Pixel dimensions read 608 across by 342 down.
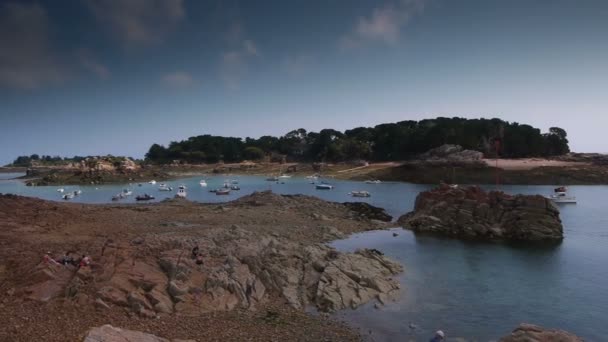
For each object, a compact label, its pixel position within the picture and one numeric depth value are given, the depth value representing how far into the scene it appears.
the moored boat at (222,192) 106.15
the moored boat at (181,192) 93.25
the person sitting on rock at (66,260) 24.14
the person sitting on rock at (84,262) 23.91
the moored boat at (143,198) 91.88
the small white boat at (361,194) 96.50
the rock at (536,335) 17.55
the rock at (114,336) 14.07
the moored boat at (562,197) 82.88
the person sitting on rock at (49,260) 23.54
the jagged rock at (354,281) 27.48
